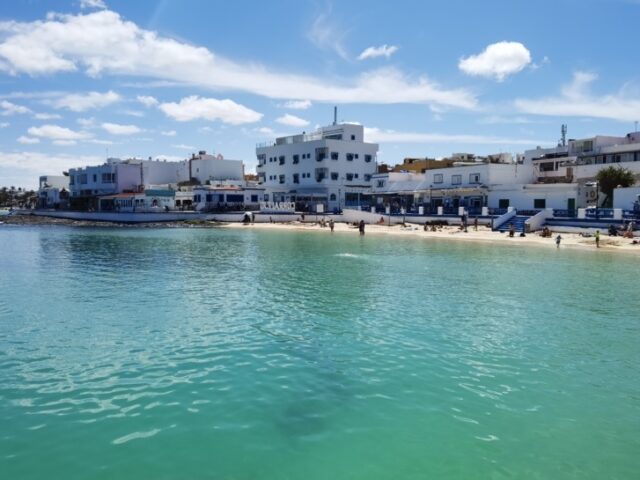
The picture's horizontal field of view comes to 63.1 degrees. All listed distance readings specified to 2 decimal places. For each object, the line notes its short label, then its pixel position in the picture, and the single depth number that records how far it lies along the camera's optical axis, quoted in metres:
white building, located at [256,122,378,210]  94.19
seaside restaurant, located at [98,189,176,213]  92.62
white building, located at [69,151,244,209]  103.94
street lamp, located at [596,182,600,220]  59.72
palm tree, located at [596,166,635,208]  59.56
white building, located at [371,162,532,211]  70.06
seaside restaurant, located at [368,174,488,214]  70.56
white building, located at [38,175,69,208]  119.05
